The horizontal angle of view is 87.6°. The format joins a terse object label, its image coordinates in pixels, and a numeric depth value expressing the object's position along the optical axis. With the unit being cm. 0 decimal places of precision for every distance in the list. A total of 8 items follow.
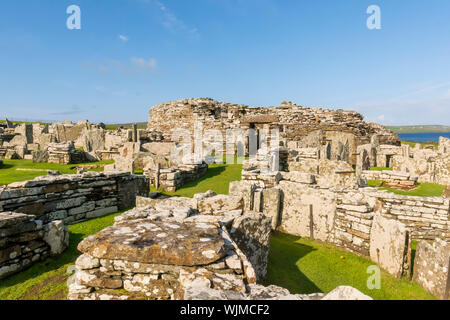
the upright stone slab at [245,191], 680
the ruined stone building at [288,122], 2136
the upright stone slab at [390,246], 470
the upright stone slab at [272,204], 712
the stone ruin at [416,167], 1183
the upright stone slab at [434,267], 406
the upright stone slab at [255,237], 429
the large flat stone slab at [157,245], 270
